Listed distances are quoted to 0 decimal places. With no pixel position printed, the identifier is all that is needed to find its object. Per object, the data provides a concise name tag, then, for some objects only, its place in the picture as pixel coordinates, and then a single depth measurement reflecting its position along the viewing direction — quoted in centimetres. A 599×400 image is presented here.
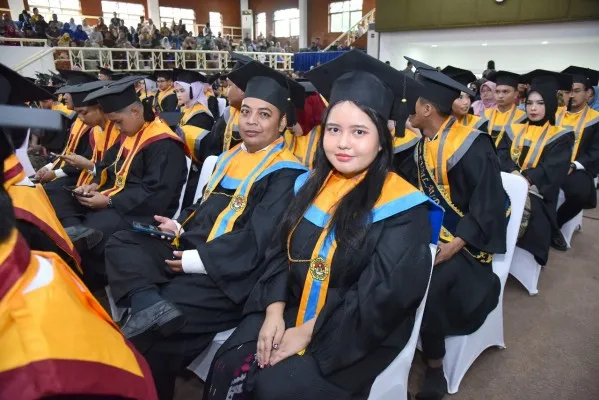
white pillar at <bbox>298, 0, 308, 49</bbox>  2348
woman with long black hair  141
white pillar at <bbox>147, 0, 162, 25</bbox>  2103
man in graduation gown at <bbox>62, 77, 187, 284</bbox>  280
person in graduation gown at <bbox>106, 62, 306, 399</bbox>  183
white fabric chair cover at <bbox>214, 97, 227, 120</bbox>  699
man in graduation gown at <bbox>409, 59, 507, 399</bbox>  200
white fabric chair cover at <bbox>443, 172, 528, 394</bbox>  208
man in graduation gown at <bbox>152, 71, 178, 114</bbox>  757
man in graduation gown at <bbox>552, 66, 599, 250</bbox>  368
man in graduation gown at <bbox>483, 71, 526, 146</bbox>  445
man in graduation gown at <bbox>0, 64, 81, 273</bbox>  118
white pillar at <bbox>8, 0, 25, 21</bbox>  1636
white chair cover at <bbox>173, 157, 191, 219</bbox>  301
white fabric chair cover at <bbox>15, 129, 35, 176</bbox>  151
